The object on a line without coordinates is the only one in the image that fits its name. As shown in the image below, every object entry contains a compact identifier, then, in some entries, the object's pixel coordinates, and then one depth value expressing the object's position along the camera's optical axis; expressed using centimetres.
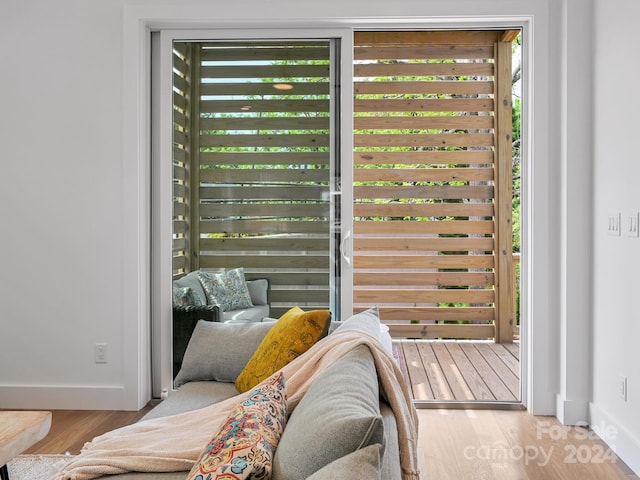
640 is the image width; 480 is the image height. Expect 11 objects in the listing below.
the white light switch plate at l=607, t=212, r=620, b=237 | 299
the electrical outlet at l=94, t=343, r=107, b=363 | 376
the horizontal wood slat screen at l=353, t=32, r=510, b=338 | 553
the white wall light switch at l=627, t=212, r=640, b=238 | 274
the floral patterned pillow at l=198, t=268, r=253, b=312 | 379
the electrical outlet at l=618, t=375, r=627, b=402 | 293
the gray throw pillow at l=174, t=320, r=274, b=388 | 272
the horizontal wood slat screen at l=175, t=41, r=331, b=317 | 373
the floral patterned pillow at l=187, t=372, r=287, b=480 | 134
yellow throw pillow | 246
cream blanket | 174
